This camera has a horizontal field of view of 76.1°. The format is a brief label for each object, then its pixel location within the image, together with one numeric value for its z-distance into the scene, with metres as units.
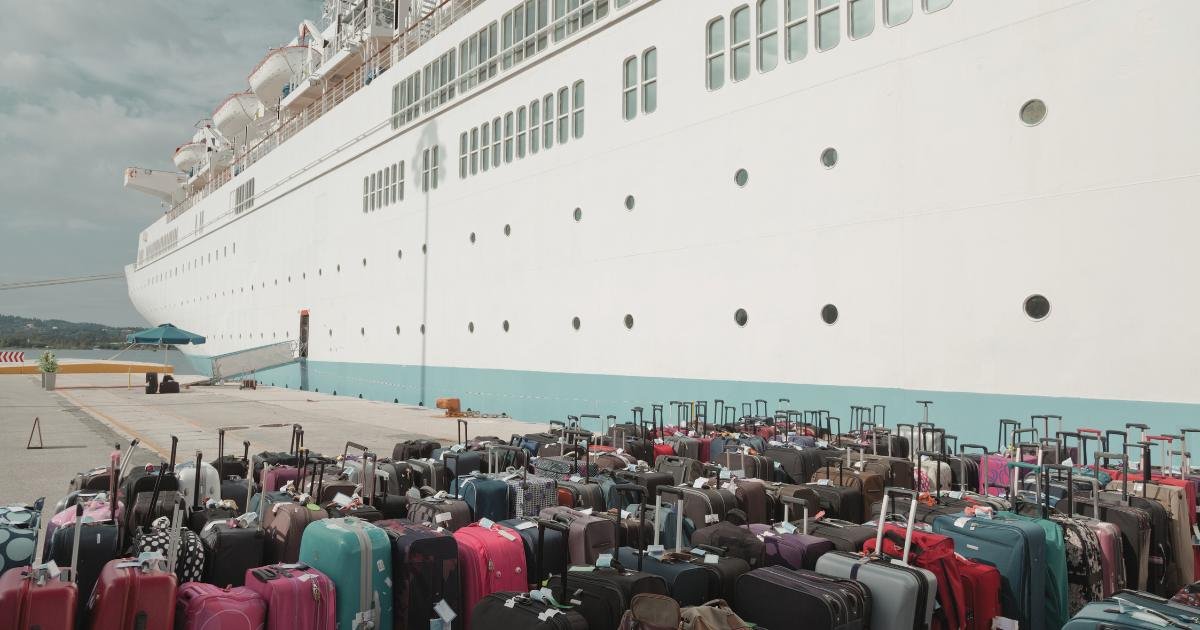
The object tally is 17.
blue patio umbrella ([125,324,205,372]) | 33.22
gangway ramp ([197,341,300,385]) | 32.91
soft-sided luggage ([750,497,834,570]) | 4.08
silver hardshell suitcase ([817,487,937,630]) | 3.63
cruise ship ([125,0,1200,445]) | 9.24
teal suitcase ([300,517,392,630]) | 3.87
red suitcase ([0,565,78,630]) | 3.00
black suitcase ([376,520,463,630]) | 4.01
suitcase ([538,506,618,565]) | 4.40
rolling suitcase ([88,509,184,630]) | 3.18
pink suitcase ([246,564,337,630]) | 3.61
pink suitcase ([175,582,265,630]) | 3.39
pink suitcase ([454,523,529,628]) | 4.16
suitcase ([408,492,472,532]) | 4.86
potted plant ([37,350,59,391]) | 27.33
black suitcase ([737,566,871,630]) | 3.49
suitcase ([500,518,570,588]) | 4.38
